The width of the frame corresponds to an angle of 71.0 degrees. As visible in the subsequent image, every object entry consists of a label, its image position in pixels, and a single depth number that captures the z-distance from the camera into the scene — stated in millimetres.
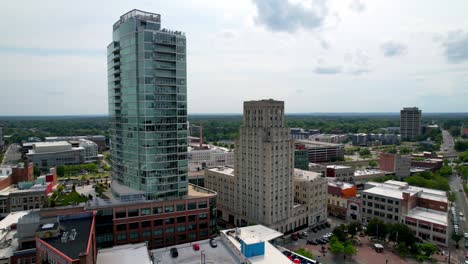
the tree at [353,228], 103250
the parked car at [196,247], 74581
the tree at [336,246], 90500
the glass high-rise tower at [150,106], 95312
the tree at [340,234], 98375
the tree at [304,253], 83312
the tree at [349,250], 89438
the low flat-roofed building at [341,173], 172250
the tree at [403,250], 91312
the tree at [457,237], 98950
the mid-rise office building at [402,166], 193750
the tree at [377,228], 101750
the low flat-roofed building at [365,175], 179375
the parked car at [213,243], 76712
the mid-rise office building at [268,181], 109500
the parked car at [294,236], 109000
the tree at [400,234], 95312
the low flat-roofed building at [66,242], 57444
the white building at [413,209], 104688
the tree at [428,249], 89562
